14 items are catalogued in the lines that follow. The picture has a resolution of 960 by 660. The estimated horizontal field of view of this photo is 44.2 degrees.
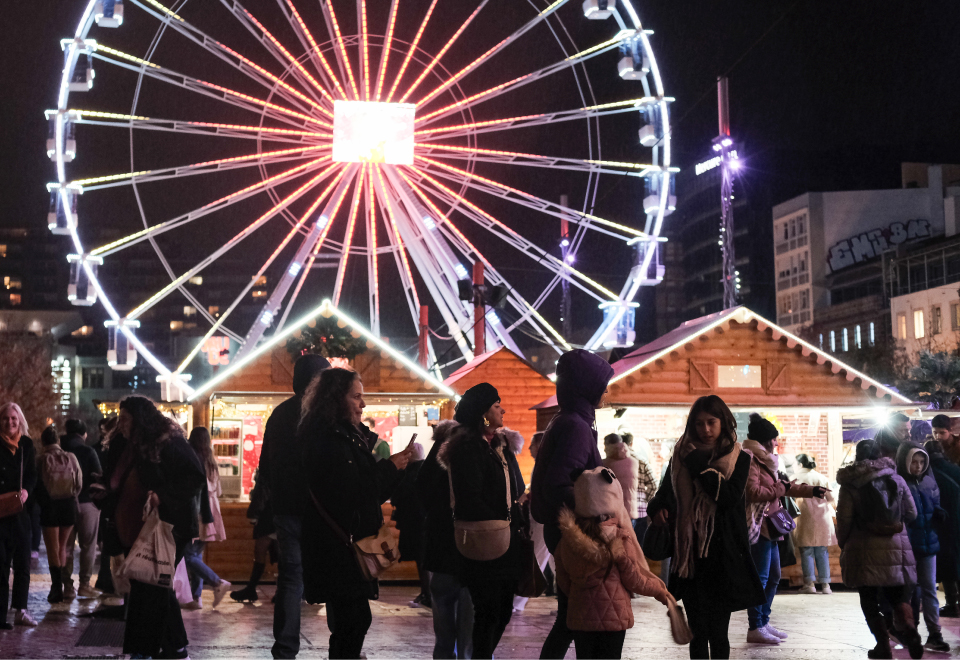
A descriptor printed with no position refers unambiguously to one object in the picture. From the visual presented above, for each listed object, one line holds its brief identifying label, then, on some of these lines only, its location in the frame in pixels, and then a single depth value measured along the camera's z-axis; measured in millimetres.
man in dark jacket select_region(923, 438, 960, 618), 10547
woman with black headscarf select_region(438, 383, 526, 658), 6527
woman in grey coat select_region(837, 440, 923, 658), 8414
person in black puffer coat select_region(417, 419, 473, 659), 6977
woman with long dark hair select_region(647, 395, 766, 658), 6273
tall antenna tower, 26406
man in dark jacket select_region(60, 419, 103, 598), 12633
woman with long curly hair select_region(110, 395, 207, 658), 7211
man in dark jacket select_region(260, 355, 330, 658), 6789
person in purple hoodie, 5906
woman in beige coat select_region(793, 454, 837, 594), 14422
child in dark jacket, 9562
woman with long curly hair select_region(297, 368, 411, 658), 5695
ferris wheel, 20688
